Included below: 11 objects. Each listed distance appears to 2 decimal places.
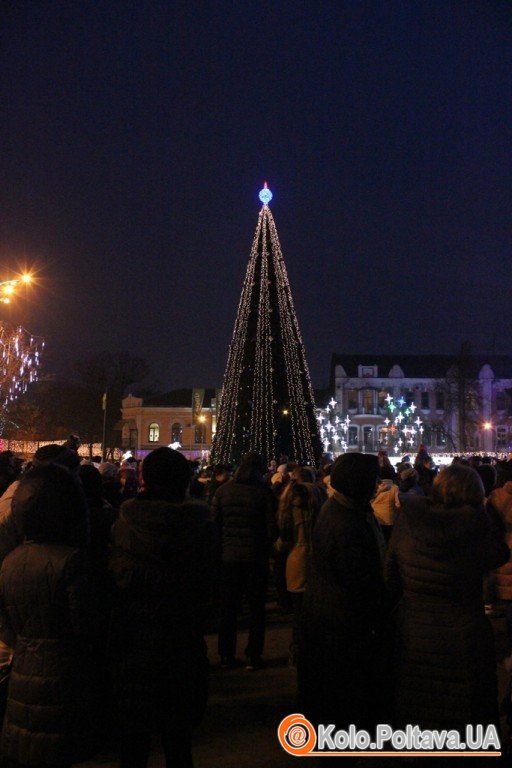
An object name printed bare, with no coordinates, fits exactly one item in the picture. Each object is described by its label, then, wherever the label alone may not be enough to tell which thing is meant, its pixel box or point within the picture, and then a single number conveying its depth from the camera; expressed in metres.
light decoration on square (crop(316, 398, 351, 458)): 57.97
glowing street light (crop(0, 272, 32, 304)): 16.86
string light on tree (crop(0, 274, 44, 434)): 26.73
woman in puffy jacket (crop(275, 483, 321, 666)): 8.05
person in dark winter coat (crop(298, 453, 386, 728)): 3.90
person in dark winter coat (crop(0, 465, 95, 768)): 3.50
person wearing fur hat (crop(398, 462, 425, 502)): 11.33
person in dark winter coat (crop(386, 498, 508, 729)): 3.81
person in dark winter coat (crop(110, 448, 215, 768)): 3.46
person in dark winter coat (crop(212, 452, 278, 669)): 7.37
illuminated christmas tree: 24.62
